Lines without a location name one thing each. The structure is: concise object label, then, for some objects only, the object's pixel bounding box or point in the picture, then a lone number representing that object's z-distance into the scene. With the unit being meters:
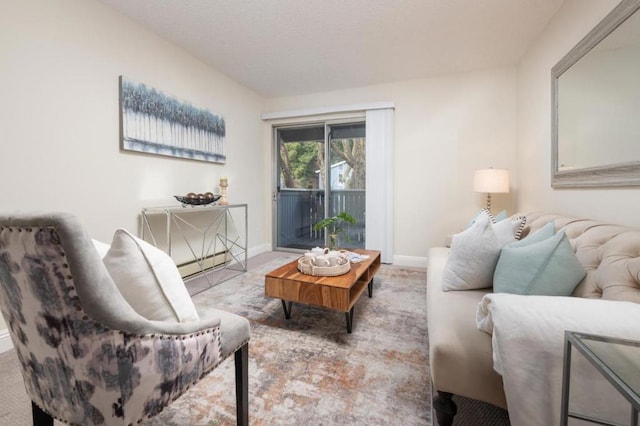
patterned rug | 1.15
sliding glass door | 3.99
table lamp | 2.81
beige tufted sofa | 0.91
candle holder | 3.10
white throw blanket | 0.67
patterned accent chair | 0.62
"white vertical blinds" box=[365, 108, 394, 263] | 3.61
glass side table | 0.54
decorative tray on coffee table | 1.89
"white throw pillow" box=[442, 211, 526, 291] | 1.46
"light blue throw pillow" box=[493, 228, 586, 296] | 1.06
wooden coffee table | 1.68
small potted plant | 2.16
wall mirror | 1.33
